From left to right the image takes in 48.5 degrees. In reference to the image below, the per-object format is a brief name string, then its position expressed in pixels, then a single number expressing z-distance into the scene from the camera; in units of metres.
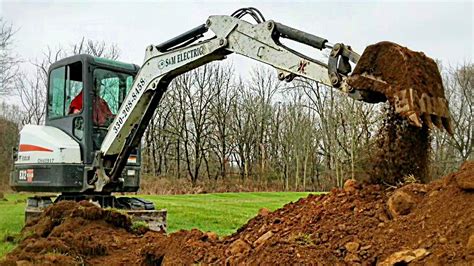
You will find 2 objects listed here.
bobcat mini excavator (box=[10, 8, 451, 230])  6.92
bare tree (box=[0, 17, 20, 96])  29.69
